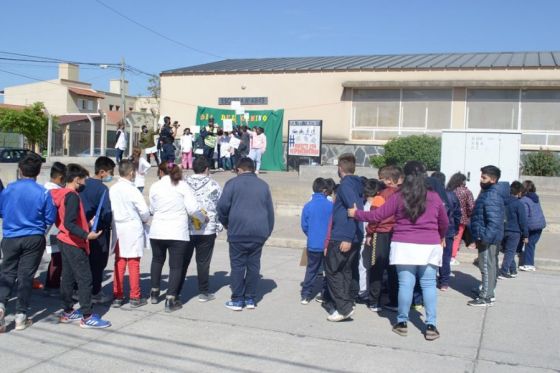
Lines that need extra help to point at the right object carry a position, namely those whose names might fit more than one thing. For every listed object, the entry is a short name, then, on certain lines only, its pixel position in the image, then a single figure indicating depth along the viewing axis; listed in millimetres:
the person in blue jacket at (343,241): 6645
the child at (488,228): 7320
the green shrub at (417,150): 20188
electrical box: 14039
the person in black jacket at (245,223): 7000
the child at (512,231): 9344
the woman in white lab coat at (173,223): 6965
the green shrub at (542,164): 18812
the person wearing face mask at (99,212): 6773
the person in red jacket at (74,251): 6207
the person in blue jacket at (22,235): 6090
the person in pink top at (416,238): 6039
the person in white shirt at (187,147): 20781
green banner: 24328
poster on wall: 22797
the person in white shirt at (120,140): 19734
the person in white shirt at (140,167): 12774
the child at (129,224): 6965
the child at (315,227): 7359
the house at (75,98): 65000
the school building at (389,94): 22570
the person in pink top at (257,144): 20000
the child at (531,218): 9875
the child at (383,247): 6975
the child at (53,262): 7216
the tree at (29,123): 53719
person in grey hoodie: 7293
